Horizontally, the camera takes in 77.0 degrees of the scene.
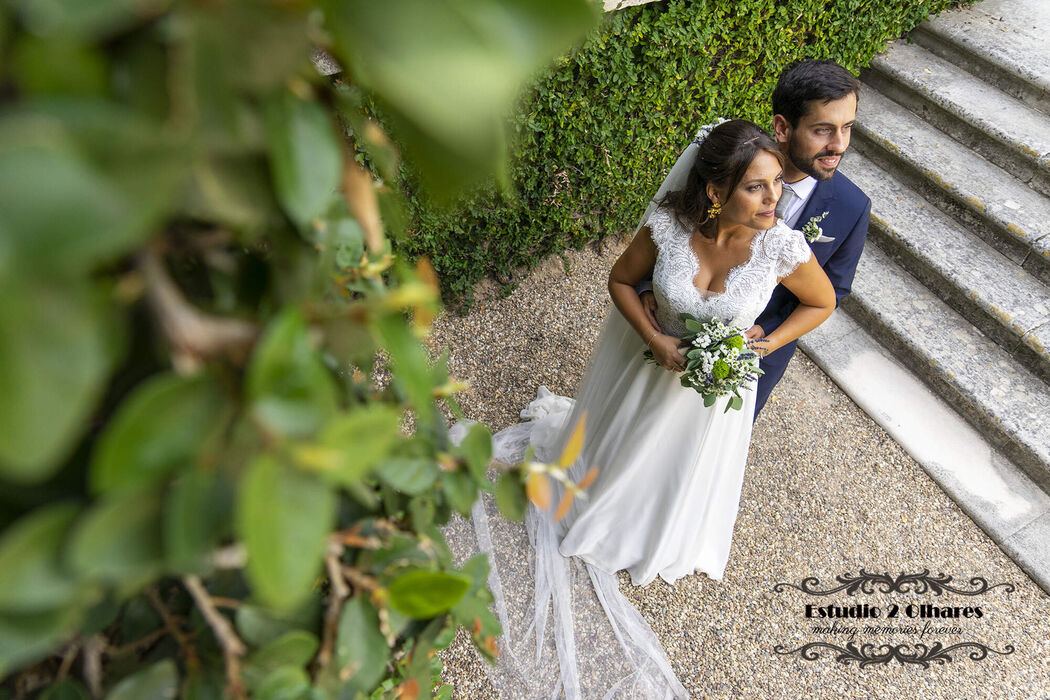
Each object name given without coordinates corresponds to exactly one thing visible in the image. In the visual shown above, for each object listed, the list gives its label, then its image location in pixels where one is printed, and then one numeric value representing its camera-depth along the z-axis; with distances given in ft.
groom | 7.69
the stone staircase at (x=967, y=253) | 10.66
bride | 6.86
